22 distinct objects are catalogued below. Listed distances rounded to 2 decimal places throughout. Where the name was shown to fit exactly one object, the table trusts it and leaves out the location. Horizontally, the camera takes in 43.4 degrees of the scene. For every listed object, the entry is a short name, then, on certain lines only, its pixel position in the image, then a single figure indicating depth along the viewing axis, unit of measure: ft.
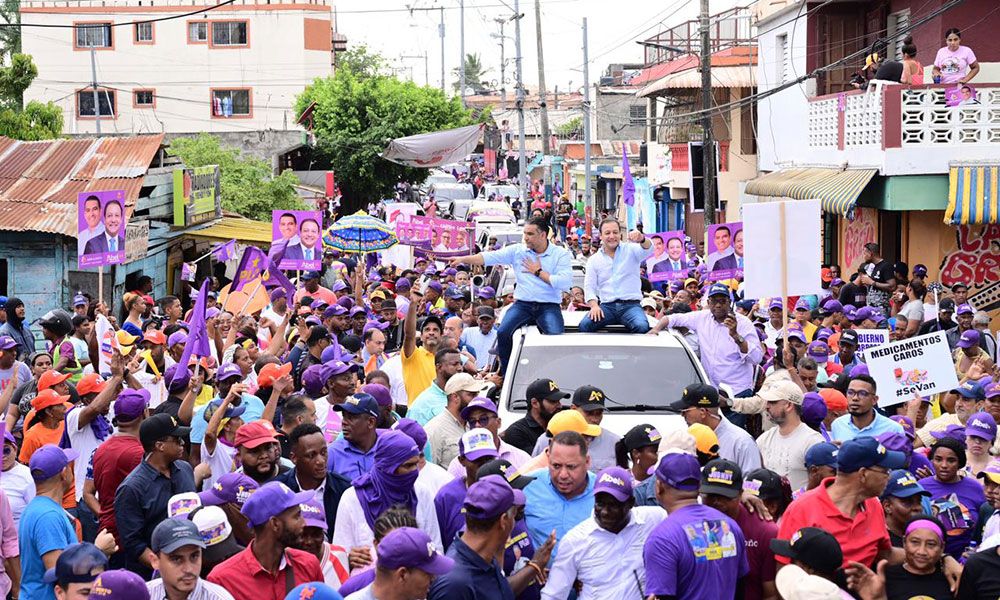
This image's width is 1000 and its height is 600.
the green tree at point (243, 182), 113.19
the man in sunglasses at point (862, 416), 28.30
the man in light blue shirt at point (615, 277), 35.37
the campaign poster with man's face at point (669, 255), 62.08
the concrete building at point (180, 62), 199.00
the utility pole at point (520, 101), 150.20
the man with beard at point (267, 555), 18.12
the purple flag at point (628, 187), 107.55
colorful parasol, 66.08
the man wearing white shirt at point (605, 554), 18.80
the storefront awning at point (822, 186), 66.28
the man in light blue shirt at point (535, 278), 35.04
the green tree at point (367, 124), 145.89
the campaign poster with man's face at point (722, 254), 53.57
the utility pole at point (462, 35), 243.60
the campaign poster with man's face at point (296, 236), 56.85
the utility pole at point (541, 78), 149.07
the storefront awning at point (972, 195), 61.93
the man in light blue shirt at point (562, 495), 21.04
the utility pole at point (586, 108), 137.90
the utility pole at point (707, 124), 91.04
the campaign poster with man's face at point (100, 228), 49.14
